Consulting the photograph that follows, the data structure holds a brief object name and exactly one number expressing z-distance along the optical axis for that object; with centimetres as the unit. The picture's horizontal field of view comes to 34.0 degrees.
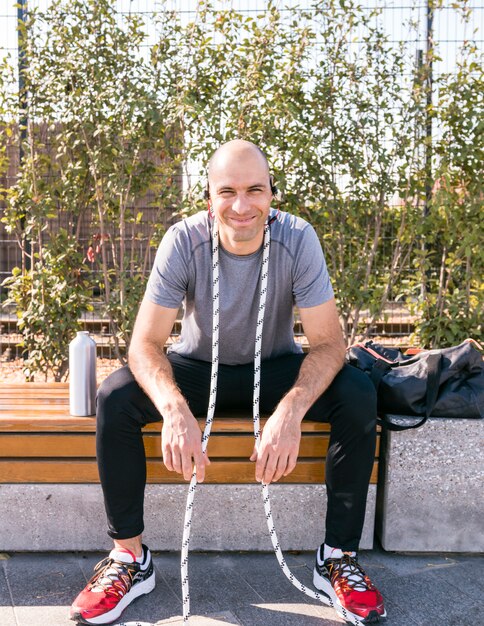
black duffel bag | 268
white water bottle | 278
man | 237
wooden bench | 269
